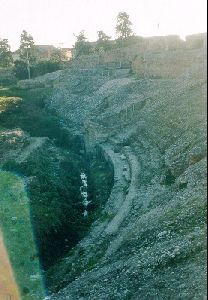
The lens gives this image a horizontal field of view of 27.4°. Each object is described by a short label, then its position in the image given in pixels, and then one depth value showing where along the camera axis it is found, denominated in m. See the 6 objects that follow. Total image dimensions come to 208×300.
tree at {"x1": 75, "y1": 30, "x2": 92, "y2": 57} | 114.94
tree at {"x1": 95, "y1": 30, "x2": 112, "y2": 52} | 108.43
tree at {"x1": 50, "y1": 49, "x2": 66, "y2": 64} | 113.97
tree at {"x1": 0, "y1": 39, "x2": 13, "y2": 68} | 115.62
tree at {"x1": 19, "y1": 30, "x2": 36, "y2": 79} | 114.50
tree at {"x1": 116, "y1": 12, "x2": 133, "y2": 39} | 106.50
